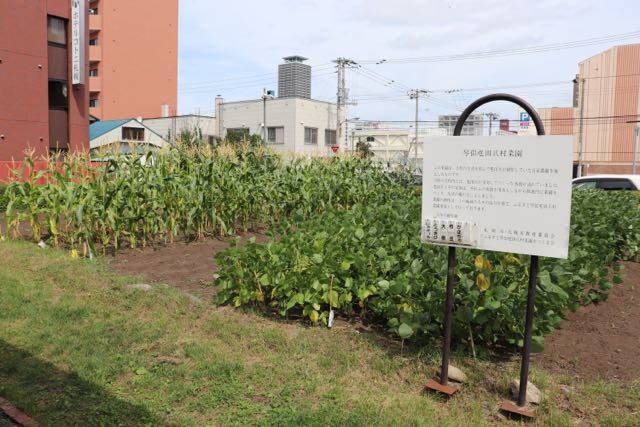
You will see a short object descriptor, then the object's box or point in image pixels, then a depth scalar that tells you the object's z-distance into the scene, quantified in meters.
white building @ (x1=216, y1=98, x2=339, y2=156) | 44.81
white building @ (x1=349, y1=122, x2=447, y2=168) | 73.69
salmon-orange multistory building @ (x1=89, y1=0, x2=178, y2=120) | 41.72
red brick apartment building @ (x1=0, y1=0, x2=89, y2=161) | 20.55
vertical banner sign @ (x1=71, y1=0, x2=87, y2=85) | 22.52
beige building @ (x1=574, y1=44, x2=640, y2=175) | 49.34
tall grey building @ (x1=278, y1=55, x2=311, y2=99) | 59.25
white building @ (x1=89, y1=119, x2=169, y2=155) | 32.03
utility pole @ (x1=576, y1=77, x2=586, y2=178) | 44.85
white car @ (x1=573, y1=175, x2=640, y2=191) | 16.09
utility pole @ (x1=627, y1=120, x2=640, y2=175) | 41.46
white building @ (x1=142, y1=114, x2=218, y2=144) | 44.56
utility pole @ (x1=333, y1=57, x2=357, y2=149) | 46.09
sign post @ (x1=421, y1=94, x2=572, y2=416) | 3.42
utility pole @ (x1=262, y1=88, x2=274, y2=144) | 43.44
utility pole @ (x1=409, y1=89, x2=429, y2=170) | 54.38
